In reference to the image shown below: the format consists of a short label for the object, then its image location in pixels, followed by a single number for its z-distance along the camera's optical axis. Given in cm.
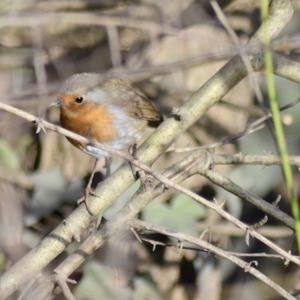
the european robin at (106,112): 873
